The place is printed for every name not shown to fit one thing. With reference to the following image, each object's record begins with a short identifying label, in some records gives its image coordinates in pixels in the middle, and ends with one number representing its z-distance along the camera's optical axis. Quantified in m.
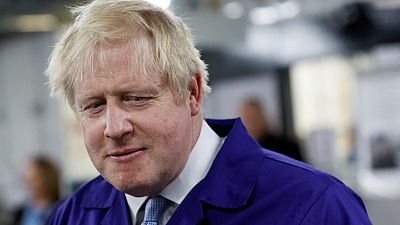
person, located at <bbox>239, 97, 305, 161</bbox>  4.68
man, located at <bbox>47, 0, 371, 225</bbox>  1.43
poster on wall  5.68
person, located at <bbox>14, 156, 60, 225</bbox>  4.81
